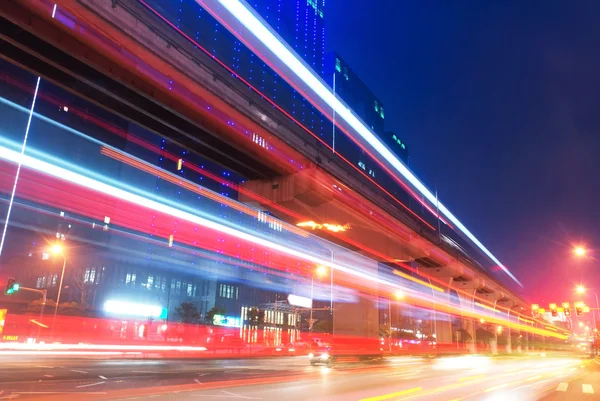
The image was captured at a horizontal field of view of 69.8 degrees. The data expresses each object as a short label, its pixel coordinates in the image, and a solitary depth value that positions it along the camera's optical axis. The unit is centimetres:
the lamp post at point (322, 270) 3247
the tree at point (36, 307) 6060
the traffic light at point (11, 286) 2414
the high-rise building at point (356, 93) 10804
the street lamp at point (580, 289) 3472
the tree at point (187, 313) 8394
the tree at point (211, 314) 8175
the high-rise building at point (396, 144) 13842
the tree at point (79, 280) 7956
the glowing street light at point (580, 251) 2501
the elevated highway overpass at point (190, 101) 1192
